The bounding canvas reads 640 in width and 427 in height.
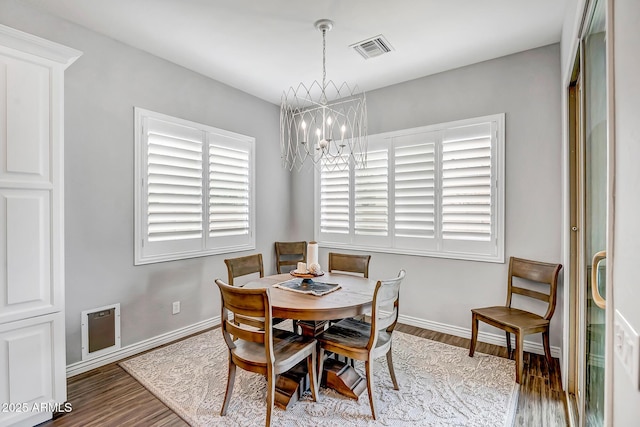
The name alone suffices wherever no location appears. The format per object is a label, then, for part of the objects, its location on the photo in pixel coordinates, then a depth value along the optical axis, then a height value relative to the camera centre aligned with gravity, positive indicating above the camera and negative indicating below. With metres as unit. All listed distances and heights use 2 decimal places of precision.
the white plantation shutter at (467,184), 3.20 +0.28
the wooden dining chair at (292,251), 4.23 -0.51
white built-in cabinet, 1.88 -0.09
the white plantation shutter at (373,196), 3.88 +0.19
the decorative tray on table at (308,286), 2.40 -0.58
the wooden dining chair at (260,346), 1.84 -0.89
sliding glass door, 1.41 -0.03
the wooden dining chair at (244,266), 3.05 -0.54
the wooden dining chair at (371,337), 2.05 -0.88
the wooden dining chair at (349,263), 3.22 -0.52
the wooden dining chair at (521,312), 2.49 -0.87
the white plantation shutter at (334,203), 4.23 +0.12
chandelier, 3.99 +1.22
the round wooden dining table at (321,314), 2.03 -0.65
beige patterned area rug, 2.07 -1.32
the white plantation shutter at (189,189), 3.06 +0.24
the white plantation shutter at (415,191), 3.53 +0.24
